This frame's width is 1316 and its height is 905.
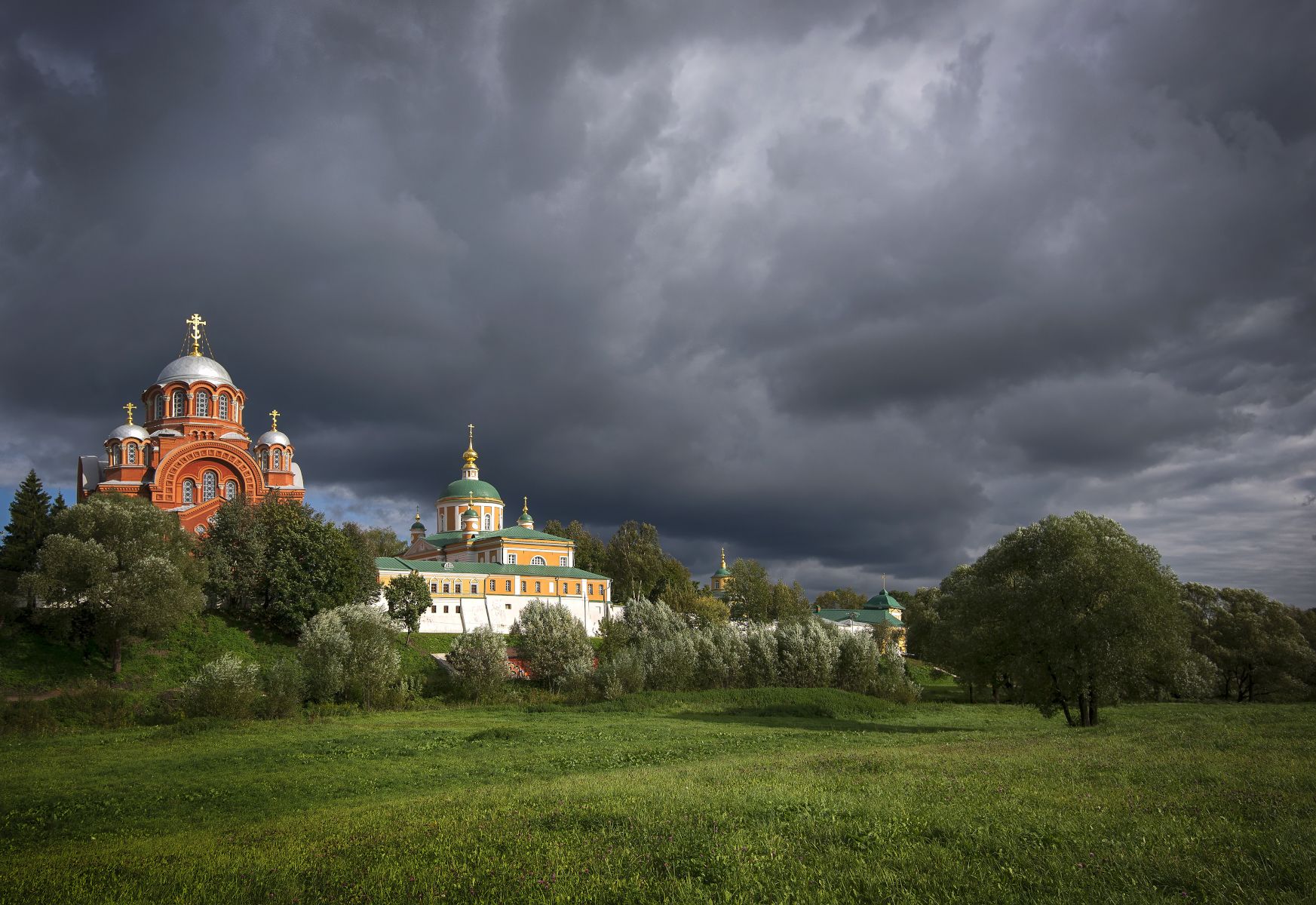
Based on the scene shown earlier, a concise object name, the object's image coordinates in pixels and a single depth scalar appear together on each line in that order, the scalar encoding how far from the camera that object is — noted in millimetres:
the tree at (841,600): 129000
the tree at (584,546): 100312
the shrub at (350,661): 37625
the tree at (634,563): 92000
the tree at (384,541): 70706
